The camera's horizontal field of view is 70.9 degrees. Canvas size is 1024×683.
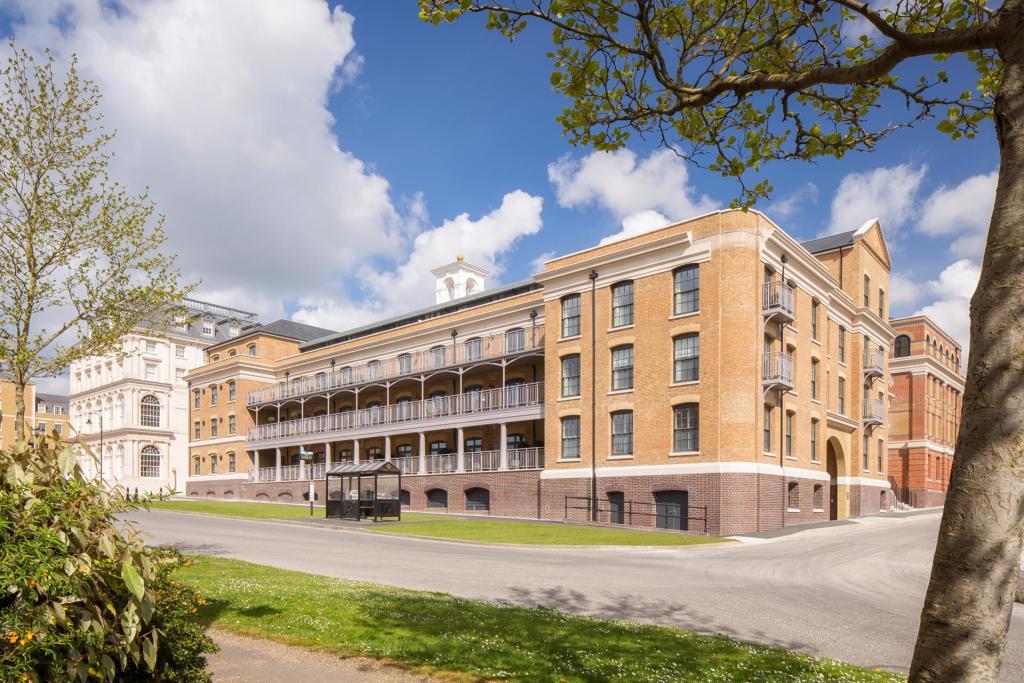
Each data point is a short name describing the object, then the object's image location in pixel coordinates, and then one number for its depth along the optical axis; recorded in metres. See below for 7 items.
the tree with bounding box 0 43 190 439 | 11.78
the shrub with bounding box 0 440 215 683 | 3.35
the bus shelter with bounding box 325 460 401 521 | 28.64
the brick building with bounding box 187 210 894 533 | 27.27
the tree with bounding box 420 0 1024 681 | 3.51
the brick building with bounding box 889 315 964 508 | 55.84
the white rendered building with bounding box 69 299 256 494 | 68.25
